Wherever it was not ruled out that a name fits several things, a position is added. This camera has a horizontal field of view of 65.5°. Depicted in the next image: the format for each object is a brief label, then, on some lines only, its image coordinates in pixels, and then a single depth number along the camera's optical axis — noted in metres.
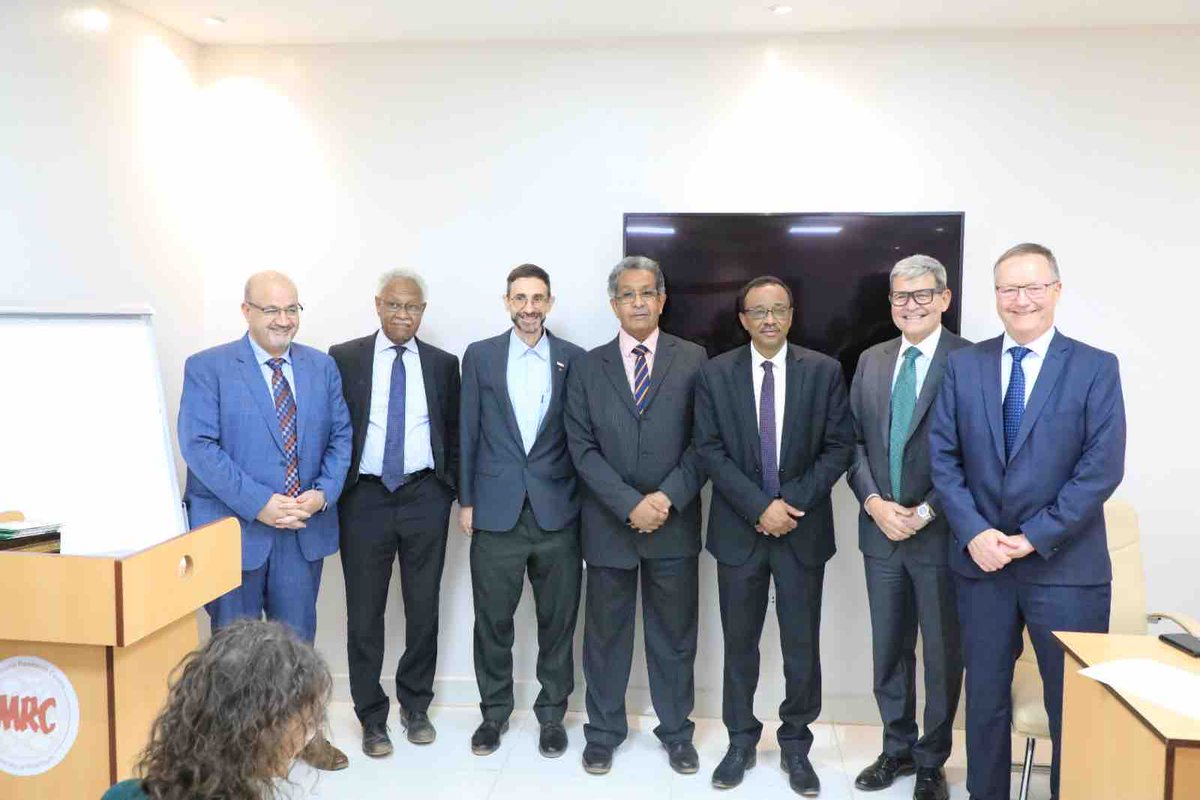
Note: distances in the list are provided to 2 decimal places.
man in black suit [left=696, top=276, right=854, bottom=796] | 3.38
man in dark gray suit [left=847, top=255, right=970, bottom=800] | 3.26
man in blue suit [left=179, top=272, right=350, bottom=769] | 3.29
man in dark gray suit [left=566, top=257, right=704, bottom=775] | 3.47
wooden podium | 1.98
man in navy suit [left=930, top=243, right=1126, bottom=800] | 2.82
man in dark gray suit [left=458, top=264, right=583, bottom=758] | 3.64
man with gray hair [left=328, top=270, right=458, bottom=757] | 3.66
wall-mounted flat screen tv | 3.78
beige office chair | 3.14
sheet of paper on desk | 2.02
